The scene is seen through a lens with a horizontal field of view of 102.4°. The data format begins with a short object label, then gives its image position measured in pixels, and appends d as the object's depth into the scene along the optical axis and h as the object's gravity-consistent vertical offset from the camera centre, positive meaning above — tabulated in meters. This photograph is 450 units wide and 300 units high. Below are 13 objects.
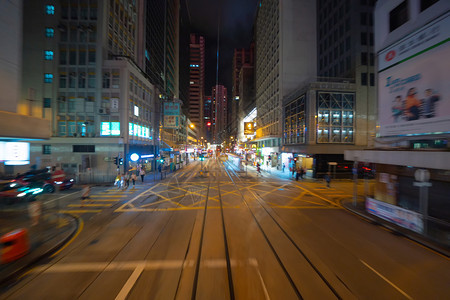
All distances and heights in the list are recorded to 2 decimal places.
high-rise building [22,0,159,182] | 23.03 +8.30
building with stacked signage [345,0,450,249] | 8.22 +1.99
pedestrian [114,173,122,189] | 17.76 -3.10
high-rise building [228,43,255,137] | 107.94 +53.68
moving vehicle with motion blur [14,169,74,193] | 13.69 -2.52
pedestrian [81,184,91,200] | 12.53 -3.02
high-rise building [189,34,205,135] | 121.44 +45.31
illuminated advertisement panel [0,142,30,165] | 10.77 -0.22
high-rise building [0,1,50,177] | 9.81 +2.69
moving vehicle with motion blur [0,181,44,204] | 11.78 -2.95
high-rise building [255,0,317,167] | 36.97 +20.78
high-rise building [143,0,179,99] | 38.41 +27.31
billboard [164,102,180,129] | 25.30 +5.92
